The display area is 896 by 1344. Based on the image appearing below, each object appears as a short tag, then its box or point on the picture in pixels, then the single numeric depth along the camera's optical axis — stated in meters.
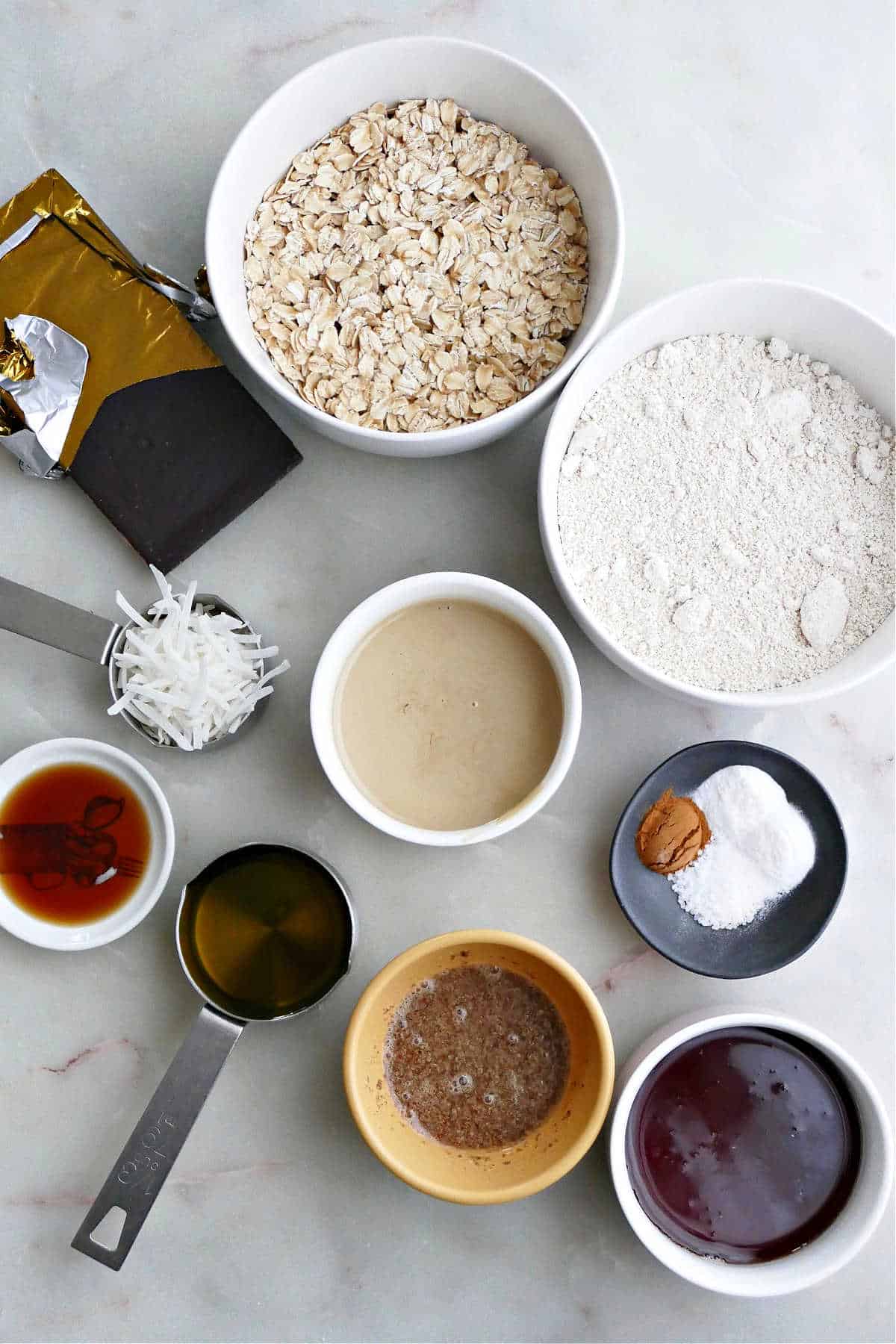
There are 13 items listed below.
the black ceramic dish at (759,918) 0.78
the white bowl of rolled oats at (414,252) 0.76
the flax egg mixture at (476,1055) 0.77
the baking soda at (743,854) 0.77
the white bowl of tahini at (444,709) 0.76
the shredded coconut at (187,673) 0.76
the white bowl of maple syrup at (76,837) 0.78
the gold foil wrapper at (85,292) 0.77
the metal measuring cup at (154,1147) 0.76
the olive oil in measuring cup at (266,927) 0.78
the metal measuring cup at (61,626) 0.77
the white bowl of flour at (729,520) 0.76
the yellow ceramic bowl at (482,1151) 0.74
